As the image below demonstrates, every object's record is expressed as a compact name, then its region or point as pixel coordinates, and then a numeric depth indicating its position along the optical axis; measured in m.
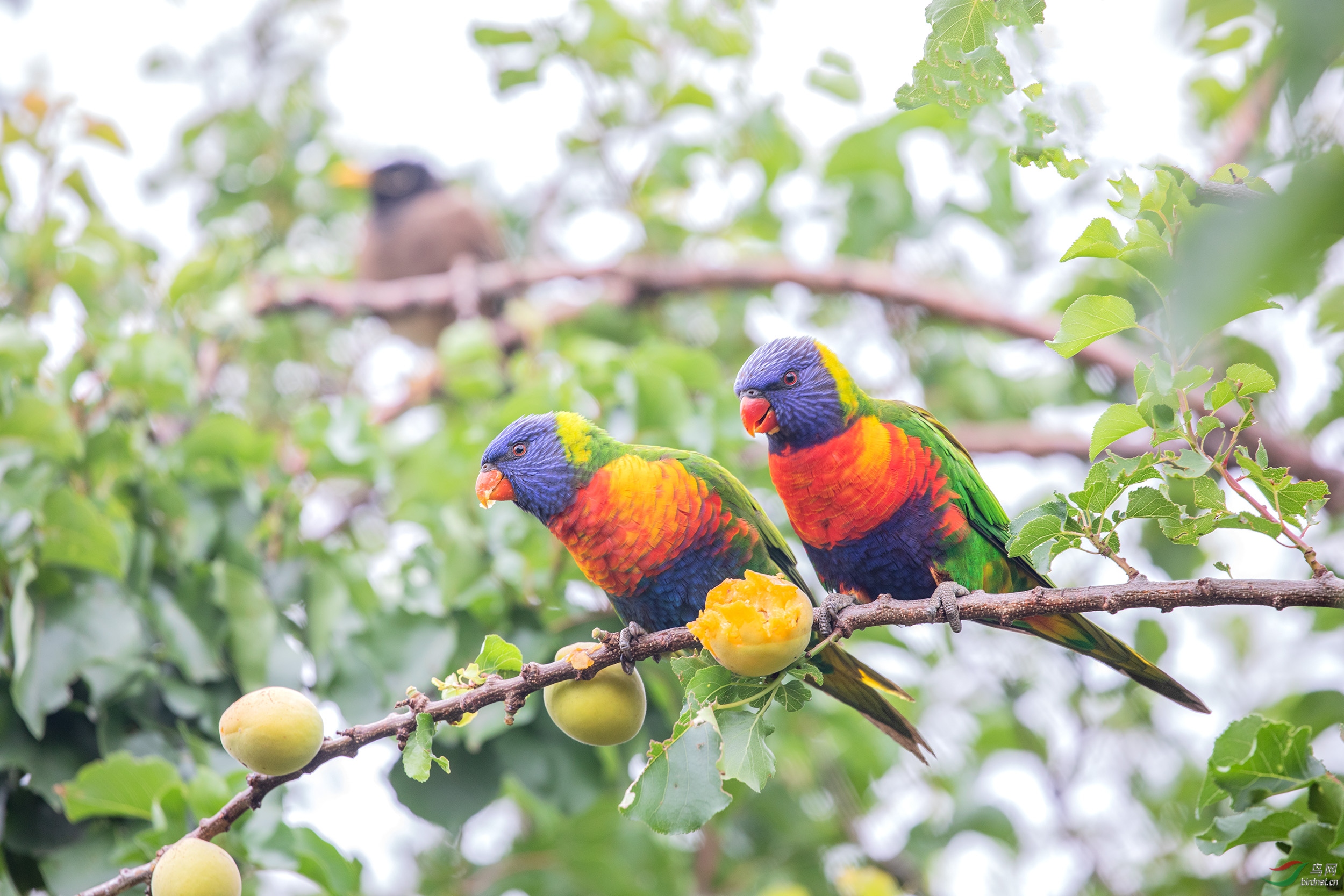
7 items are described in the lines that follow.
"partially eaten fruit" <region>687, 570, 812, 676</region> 6.63
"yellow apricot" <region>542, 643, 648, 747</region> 6.68
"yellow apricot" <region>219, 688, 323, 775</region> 6.64
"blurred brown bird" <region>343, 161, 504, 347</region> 15.29
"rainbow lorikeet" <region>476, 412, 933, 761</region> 6.77
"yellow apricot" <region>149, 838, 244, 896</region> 6.65
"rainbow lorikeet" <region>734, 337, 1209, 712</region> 6.74
